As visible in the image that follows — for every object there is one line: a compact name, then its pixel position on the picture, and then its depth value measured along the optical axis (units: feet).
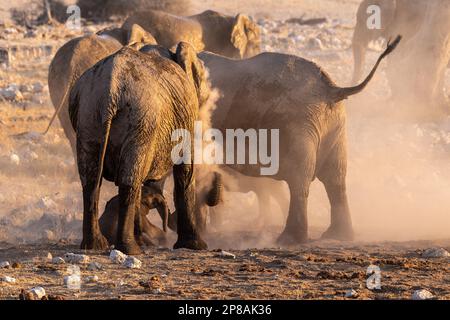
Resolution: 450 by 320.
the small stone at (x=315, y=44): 134.62
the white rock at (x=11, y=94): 101.71
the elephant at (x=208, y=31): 106.32
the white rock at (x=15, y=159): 82.13
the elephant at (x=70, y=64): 81.35
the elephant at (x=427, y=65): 104.73
